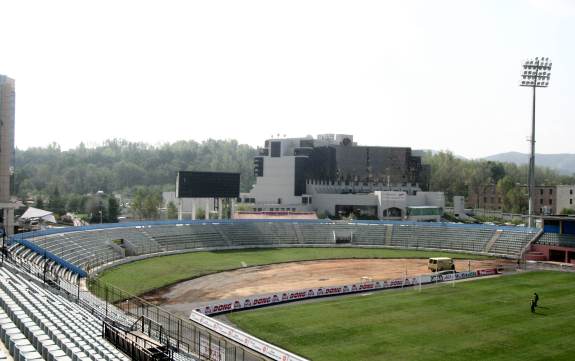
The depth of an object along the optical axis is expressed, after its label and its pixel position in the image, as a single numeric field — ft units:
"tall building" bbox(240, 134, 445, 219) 429.79
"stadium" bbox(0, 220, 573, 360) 84.43
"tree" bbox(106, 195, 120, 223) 440.86
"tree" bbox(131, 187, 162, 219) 440.45
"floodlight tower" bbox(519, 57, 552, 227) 281.74
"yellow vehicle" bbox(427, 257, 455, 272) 211.82
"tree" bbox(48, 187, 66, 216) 490.98
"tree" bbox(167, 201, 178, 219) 439.63
